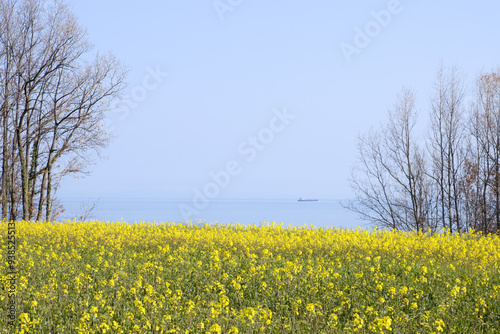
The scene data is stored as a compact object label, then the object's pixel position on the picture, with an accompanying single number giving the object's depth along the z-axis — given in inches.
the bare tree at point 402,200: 754.2
